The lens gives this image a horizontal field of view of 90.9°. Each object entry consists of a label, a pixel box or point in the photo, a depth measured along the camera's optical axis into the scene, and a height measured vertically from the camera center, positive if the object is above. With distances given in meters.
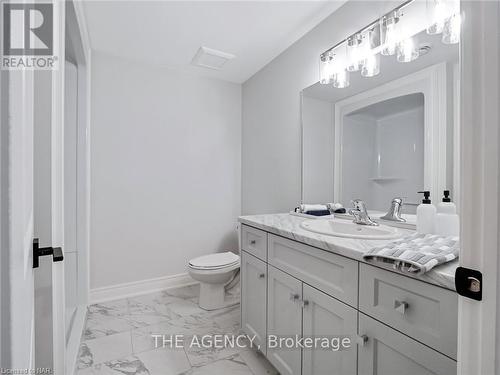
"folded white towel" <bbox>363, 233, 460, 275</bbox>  0.68 -0.20
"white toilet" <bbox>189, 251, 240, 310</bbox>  2.05 -0.77
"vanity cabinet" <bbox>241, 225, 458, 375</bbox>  0.68 -0.46
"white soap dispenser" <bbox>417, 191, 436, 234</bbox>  1.08 -0.14
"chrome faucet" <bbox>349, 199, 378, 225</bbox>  1.40 -0.17
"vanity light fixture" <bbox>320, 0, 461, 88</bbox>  1.14 +0.81
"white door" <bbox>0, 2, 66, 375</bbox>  0.30 -0.04
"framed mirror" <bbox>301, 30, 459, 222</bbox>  1.16 +0.31
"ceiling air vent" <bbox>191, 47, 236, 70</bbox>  2.22 +1.21
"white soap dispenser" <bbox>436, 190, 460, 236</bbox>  0.99 -0.13
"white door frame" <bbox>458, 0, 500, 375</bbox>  0.42 +0.02
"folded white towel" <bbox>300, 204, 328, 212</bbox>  1.74 -0.15
